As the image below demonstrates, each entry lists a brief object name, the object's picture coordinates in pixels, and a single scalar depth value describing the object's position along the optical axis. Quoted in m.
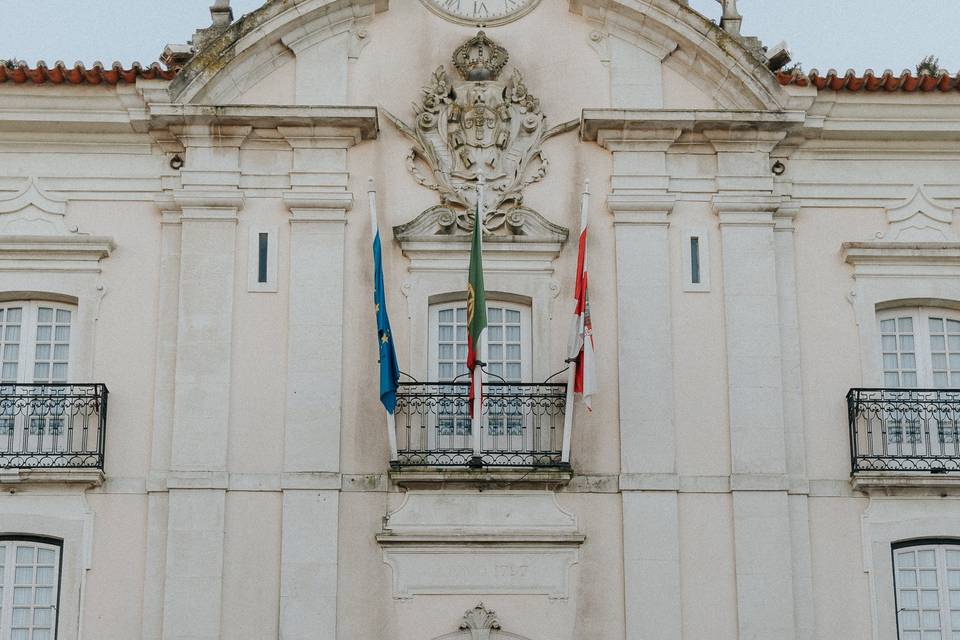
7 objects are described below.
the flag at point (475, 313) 17.75
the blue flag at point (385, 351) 17.75
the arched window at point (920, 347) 18.89
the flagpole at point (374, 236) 17.89
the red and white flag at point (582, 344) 17.75
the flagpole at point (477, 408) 17.80
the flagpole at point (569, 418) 17.91
